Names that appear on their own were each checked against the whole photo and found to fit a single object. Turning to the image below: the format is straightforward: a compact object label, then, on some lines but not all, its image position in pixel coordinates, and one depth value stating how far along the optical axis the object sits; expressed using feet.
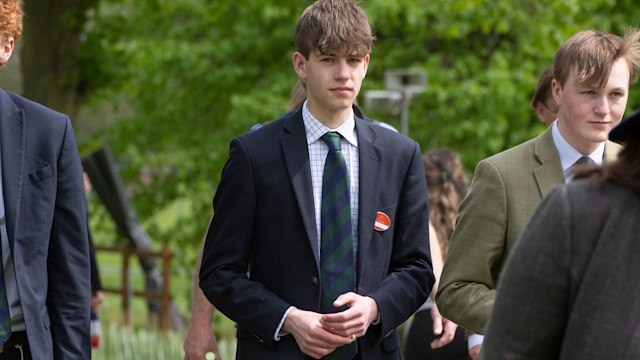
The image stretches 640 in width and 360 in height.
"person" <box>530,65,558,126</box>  27.99
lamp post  88.55
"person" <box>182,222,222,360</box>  25.47
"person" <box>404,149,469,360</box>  30.01
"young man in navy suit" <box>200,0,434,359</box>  22.26
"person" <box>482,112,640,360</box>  12.60
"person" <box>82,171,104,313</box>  44.53
